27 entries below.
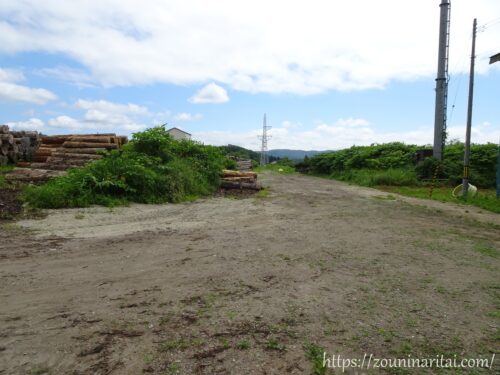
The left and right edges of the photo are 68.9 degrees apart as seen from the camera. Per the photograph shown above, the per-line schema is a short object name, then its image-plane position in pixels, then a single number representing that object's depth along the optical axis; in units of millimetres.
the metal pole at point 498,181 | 14312
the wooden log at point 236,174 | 15762
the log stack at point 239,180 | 14898
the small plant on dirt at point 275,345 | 2916
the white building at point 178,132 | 36219
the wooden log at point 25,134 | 15325
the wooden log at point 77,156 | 13555
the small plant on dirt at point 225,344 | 2929
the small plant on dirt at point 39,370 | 2529
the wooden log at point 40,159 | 14906
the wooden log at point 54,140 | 16016
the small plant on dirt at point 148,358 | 2680
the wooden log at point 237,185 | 14852
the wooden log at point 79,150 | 14141
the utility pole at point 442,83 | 20672
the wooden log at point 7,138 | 13923
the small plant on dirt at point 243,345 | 2926
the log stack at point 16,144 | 13977
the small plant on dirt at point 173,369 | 2575
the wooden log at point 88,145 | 14621
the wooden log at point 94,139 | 15102
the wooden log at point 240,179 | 15391
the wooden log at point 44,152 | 14966
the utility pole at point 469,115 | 13984
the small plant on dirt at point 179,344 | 2869
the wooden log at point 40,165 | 13195
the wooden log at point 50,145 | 15816
